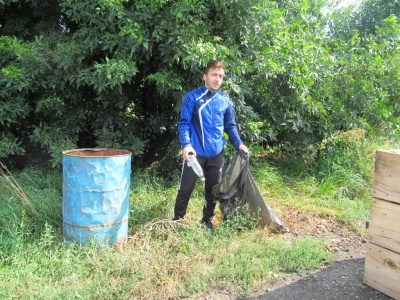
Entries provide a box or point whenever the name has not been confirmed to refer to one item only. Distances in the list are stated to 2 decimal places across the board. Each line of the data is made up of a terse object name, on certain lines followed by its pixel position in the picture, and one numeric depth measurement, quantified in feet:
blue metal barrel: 9.73
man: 10.48
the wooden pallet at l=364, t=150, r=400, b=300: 8.22
